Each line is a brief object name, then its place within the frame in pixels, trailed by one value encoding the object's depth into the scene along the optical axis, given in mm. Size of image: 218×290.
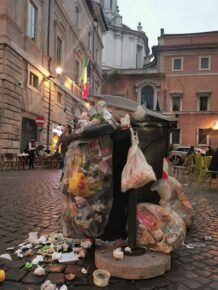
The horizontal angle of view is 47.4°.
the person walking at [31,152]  11999
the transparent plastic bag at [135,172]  2081
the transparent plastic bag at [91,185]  2201
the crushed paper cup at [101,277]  1923
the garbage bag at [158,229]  2277
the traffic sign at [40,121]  13577
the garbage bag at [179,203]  3159
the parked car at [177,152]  20329
